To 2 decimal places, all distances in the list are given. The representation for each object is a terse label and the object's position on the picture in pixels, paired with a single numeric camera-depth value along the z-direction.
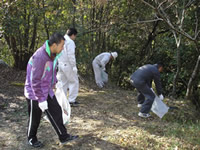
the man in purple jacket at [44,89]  2.92
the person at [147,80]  5.09
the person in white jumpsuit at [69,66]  5.19
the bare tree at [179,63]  6.50
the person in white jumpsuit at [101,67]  8.00
